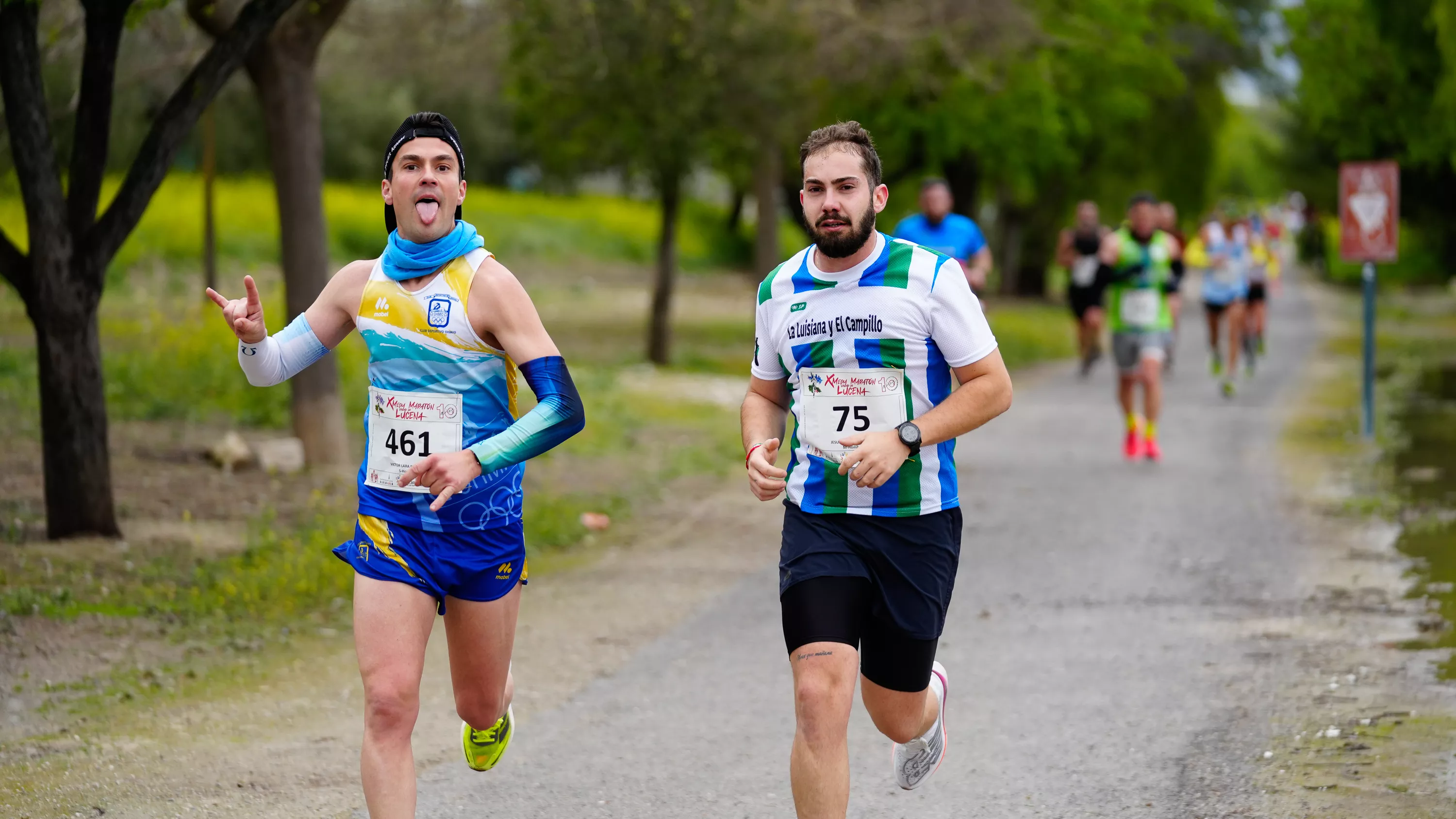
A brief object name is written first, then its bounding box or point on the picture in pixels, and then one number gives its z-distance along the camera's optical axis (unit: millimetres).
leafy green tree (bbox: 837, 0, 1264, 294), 24719
